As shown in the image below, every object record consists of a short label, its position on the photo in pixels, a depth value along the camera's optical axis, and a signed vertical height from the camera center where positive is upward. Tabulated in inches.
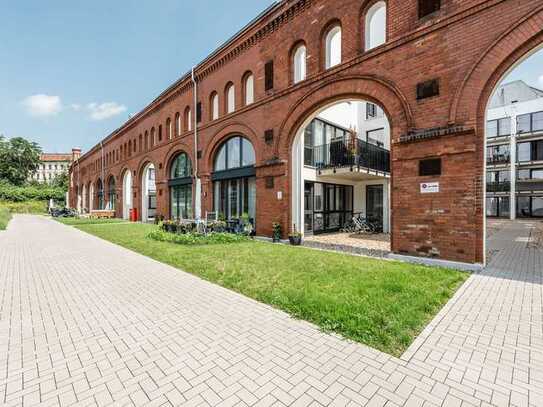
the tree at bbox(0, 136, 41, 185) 2262.6 +375.0
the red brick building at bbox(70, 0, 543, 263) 254.7 +138.7
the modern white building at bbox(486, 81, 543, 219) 1041.5 +190.4
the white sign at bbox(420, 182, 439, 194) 275.7 +13.8
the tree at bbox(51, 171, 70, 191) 2317.4 +185.5
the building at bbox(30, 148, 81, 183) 3651.6 +505.4
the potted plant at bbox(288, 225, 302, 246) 418.9 -58.2
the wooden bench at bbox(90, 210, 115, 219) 1104.4 -50.5
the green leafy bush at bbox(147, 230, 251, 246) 417.7 -59.2
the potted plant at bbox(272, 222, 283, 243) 437.9 -49.6
